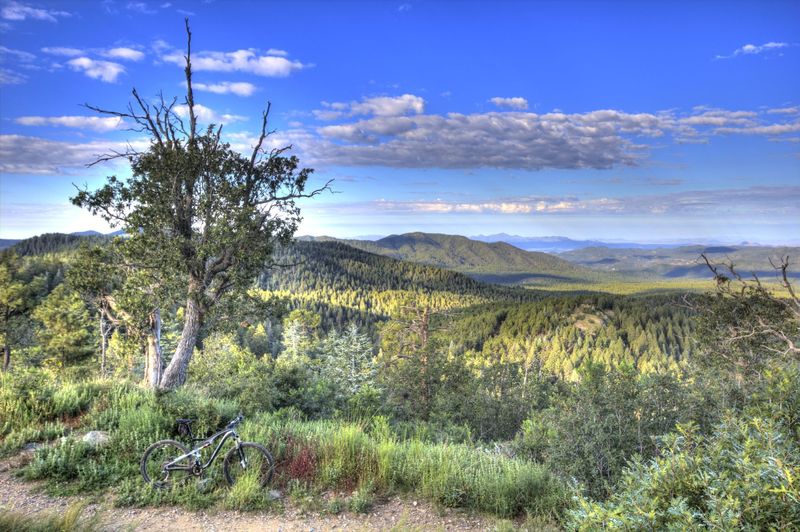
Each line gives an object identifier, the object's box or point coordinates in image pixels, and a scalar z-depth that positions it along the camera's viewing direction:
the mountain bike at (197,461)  7.27
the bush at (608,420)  9.29
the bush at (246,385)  13.23
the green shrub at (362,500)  6.81
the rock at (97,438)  8.31
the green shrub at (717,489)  3.16
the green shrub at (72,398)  10.09
